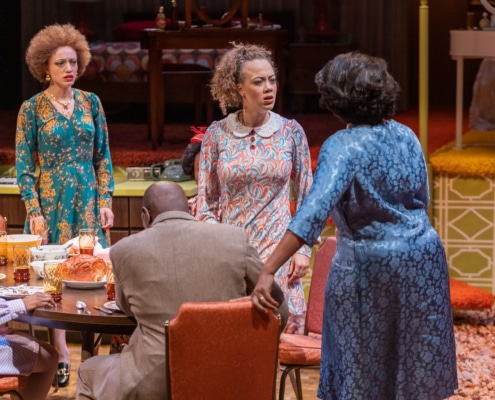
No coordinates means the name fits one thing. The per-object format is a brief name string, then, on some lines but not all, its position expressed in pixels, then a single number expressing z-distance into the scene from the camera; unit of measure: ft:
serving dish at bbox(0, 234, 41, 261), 20.72
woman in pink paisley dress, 19.38
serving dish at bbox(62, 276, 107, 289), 18.60
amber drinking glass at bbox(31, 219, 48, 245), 23.14
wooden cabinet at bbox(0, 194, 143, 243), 28.25
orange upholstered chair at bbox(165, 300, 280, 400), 15.36
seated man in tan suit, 15.65
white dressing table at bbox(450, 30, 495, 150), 31.79
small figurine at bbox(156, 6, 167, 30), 35.26
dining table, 16.98
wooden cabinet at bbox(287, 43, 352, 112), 45.30
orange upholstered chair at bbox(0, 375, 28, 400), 18.42
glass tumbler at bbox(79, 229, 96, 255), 19.91
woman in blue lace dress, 15.55
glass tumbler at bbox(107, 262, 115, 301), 17.89
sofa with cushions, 41.97
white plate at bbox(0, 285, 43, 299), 18.21
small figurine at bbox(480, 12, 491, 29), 33.90
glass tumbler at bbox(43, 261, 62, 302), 18.06
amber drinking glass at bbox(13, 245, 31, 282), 19.32
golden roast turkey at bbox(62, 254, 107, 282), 18.76
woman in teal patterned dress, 23.63
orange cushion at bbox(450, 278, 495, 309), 28.57
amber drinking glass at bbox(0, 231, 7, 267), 20.66
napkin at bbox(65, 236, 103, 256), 20.71
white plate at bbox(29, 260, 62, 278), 19.47
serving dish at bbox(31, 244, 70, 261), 20.06
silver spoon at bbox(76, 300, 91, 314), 17.33
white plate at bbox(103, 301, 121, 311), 17.25
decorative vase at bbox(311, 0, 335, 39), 47.87
